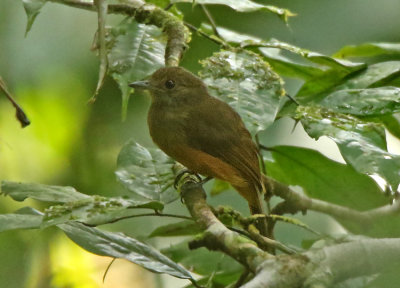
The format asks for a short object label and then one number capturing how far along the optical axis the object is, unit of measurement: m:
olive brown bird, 5.73
